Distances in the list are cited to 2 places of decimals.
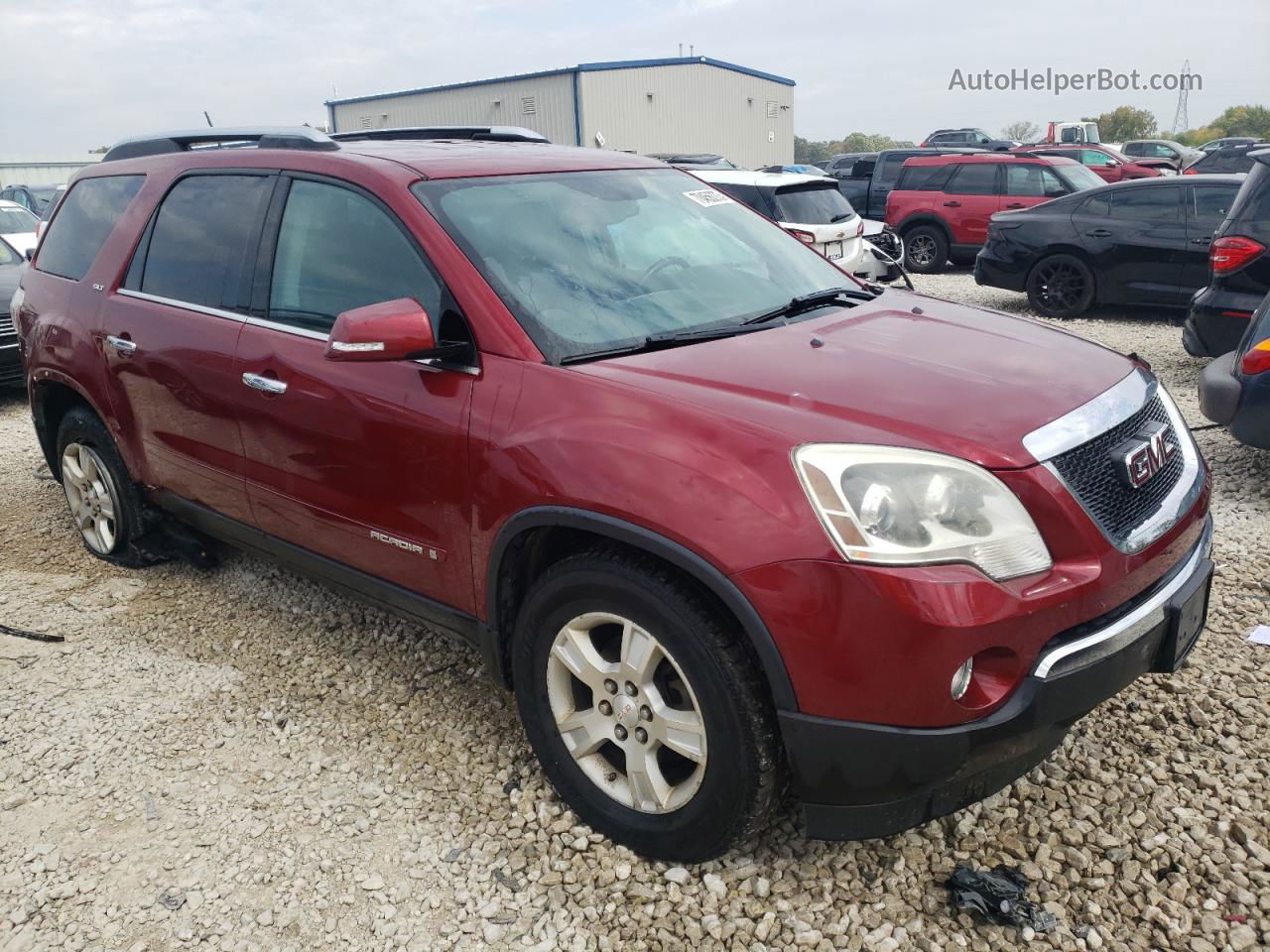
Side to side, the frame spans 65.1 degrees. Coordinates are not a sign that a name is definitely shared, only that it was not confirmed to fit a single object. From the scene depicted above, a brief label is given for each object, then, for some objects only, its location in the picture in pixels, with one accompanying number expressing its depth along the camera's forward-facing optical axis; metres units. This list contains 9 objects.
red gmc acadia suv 2.09
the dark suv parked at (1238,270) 6.13
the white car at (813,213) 9.62
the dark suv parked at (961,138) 30.39
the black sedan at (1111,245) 9.08
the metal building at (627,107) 33.97
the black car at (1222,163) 18.73
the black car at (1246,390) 4.54
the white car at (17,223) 12.99
